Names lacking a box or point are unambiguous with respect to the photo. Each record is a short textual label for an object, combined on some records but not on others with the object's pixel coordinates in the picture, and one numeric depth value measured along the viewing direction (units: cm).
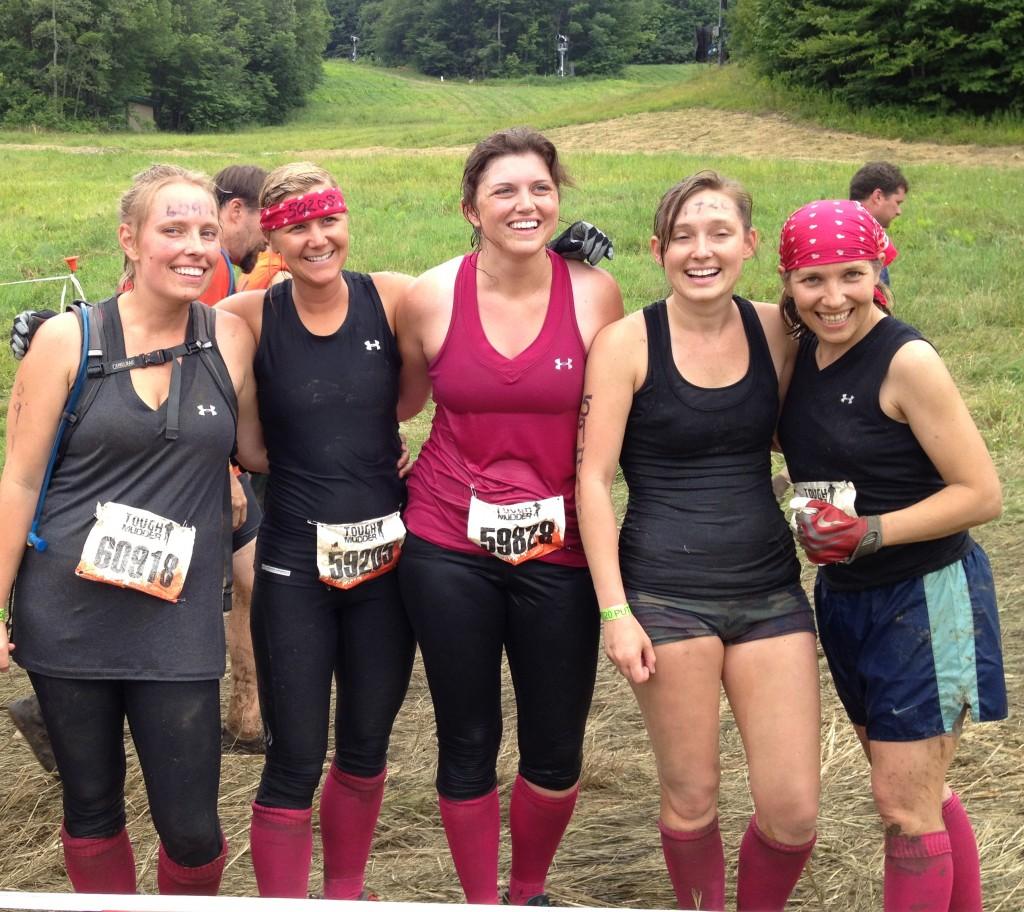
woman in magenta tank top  296
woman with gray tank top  267
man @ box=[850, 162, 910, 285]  777
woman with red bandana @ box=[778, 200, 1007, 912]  263
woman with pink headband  300
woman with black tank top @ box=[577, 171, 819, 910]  278
